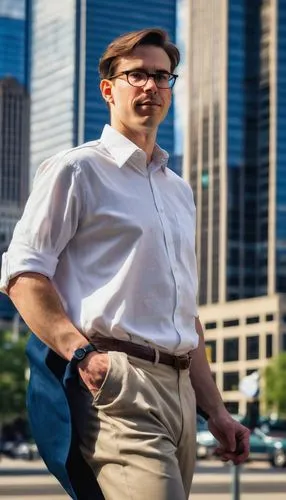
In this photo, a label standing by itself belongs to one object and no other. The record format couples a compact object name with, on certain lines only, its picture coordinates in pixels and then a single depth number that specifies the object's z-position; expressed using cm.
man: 302
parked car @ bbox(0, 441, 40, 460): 5253
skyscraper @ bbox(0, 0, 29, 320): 13162
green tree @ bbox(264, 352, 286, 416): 8075
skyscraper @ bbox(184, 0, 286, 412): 12125
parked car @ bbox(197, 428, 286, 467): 3466
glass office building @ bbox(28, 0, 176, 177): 8375
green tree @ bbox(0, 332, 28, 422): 7750
